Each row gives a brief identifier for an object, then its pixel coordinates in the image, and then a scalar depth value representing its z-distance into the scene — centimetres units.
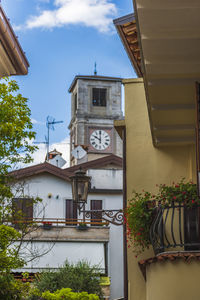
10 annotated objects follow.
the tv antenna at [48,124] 6087
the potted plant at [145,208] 1010
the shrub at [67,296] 1594
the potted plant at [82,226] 3614
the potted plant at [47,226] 3538
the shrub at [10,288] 1215
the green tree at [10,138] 1130
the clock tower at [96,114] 7744
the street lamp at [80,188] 1441
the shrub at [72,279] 2516
